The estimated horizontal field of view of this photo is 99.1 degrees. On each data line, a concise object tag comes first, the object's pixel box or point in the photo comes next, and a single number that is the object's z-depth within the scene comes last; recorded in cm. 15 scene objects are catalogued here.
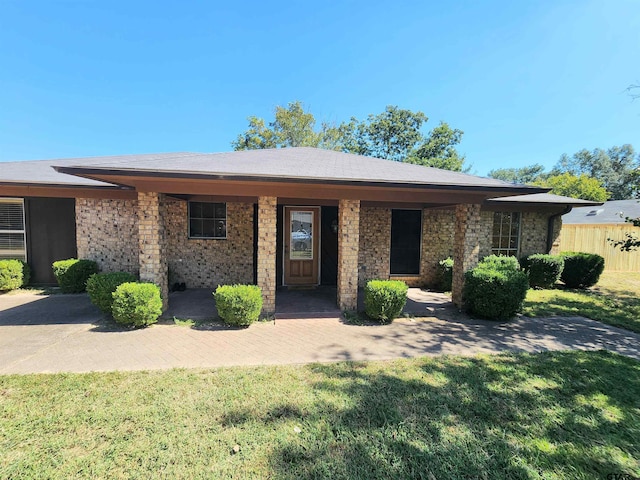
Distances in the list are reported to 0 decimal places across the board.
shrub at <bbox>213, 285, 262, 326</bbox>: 504
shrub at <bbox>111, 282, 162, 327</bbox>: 484
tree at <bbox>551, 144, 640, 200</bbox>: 3753
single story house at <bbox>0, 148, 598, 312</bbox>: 528
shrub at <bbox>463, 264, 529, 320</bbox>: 567
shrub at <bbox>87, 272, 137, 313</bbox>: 518
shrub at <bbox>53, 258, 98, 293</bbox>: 713
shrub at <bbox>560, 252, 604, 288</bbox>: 905
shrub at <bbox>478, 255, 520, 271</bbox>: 648
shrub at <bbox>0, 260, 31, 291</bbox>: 713
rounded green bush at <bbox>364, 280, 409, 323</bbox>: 552
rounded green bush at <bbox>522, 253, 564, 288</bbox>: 894
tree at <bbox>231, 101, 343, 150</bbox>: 2358
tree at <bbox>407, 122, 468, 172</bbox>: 2422
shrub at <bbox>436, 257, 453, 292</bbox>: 827
